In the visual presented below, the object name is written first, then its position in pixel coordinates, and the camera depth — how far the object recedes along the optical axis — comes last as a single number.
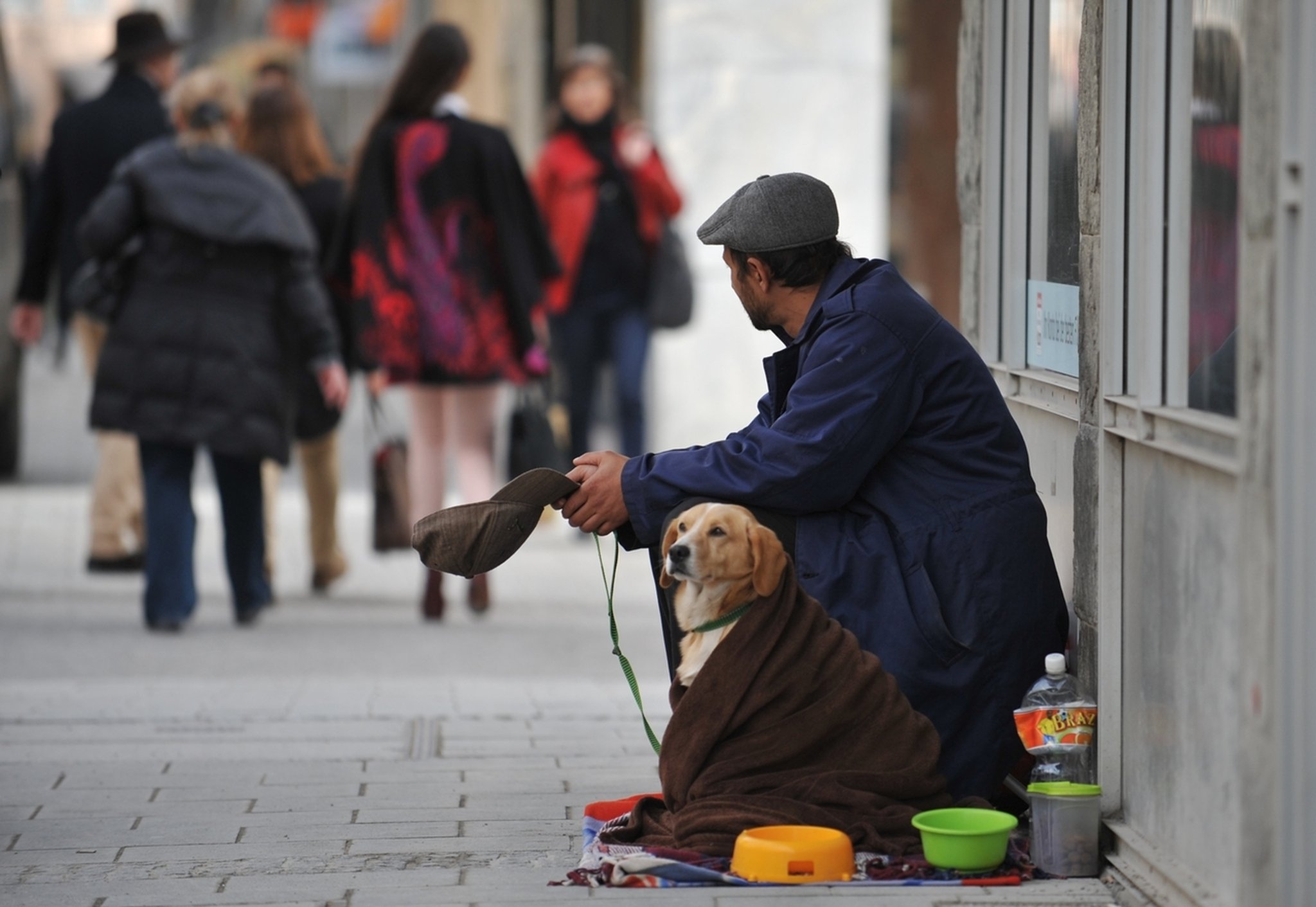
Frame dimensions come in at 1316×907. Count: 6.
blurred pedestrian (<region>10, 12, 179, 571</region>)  17.44
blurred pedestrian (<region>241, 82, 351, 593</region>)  17.03
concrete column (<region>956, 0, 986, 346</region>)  11.55
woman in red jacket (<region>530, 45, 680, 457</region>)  20.00
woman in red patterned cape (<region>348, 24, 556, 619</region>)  16.19
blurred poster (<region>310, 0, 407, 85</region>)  43.91
